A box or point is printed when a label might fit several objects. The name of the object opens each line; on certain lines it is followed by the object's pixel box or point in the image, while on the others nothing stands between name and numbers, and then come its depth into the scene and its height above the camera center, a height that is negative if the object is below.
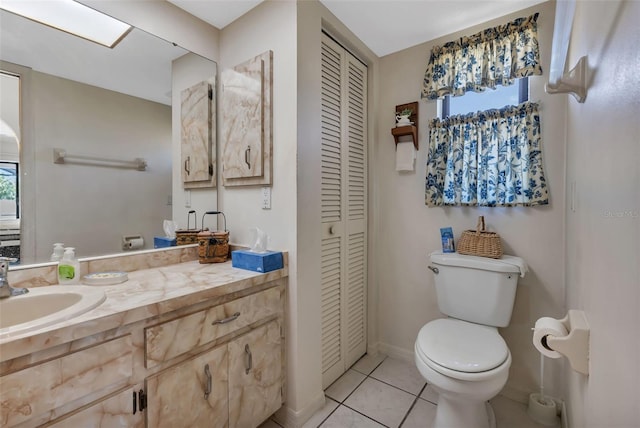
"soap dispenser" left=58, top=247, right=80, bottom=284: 1.18 -0.24
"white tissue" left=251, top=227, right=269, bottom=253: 1.50 -0.16
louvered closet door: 1.76 +0.02
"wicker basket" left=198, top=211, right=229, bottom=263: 1.58 -0.20
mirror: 1.17 +0.36
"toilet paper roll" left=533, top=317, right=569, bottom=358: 0.79 -0.34
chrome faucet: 0.99 -0.26
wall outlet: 1.57 +0.08
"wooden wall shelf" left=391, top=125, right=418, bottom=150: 1.98 +0.57
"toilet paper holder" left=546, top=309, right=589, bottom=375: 0.68 -0.33
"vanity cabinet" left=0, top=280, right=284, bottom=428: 0.78 -0.56
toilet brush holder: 1.52 -1.08
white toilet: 1.22 -0.64
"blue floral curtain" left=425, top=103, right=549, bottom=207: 1.61 +0.32
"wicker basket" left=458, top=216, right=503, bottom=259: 1.64 -0.19
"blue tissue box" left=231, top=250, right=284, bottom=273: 1.38 -0.25
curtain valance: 1.60 +0.94
